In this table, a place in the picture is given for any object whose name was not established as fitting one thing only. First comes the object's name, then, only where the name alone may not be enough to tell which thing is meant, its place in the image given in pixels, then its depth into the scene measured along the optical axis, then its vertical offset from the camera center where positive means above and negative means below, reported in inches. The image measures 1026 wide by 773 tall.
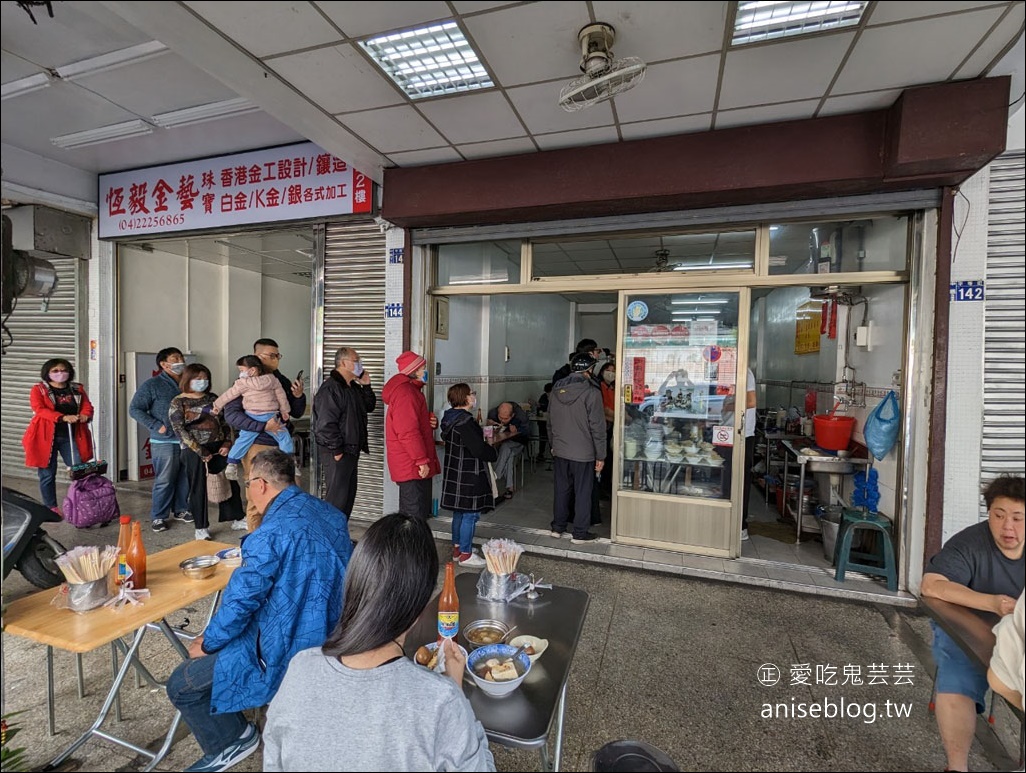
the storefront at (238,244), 181.9 +55.9
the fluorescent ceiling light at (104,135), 165.9 +81.9
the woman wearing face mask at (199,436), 162.7 -24.2
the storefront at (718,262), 119.6 +36.8
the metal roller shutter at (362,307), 184.5 +24.1
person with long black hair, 41.1 -29.1
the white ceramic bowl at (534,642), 62.2 -35.7
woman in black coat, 147.3 -31.7
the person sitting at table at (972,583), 43.8 -22.5
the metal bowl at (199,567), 78.7 -33.3
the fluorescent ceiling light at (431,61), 98.0 +68.1
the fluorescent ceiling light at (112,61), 123.4 +81.5
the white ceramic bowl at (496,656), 53.4 -34.8
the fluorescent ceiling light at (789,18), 86.5 +66.7
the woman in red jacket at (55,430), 135.0 -21.0
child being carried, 155.9 -10.6
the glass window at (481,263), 185.5 +43.7
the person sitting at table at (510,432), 220.4 -29.1
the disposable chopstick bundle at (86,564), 66.4 -28.3
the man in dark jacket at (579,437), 167.2 -22.2
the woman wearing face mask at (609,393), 203.0 -8.0
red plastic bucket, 150.6 -16.7
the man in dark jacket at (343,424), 154.3 -18.0
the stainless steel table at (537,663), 50.1 -36.5
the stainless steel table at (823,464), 148.4 -27.0
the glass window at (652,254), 153.8 +53.7
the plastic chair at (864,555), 129.9 -47.4
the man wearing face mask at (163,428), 168.9 -22.1
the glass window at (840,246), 131.1 +38.9
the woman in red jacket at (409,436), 145.8 -20.2
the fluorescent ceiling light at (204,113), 150.0 +81.8
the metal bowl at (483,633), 64.1 -36.1
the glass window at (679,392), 157.0 -5.3
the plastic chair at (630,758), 52.1 -42.3
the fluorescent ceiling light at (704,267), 152.8 +35.5
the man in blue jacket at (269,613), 61.7 -32.7
